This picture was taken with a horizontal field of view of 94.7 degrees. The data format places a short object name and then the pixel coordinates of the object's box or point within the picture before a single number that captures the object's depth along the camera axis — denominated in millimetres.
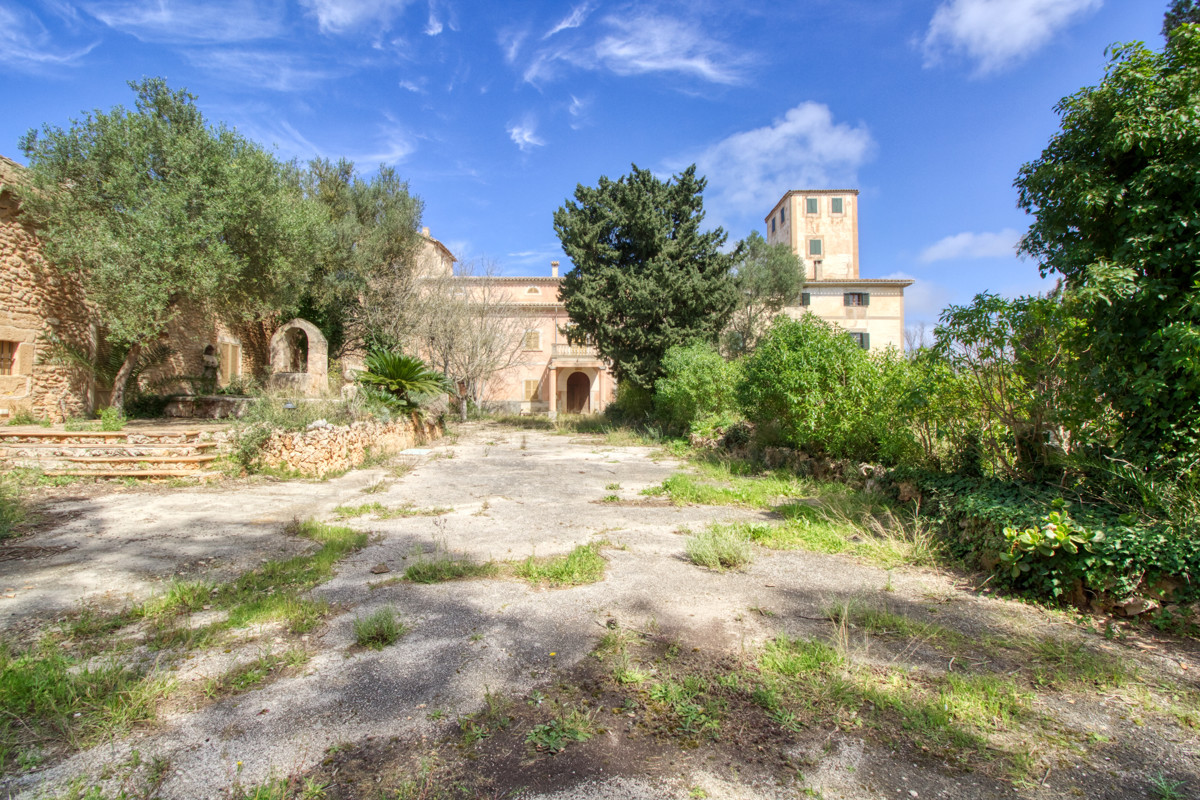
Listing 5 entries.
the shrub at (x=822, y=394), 7008
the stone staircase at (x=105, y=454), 7633
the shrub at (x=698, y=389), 13500
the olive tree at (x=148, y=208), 10461
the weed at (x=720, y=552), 4473
